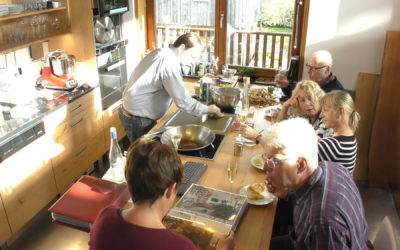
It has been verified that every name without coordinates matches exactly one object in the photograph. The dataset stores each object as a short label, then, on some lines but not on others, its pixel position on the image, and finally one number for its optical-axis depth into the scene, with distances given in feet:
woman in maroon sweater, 4.07
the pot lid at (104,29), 12.74
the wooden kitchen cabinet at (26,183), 8.87
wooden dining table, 5.42
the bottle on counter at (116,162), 6.72
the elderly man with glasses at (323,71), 10.91
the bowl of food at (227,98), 10.19
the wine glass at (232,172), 6.57
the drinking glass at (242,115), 8.91
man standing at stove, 9.46
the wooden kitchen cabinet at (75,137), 10.56
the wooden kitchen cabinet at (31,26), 10.13
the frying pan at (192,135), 8.20
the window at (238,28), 14.12
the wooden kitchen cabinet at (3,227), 8.70
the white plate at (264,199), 6.16
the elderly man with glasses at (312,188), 4.87
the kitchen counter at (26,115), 8.78
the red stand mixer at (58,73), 11.37
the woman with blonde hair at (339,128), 7.10
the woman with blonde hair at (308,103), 9.00
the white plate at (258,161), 7.30
